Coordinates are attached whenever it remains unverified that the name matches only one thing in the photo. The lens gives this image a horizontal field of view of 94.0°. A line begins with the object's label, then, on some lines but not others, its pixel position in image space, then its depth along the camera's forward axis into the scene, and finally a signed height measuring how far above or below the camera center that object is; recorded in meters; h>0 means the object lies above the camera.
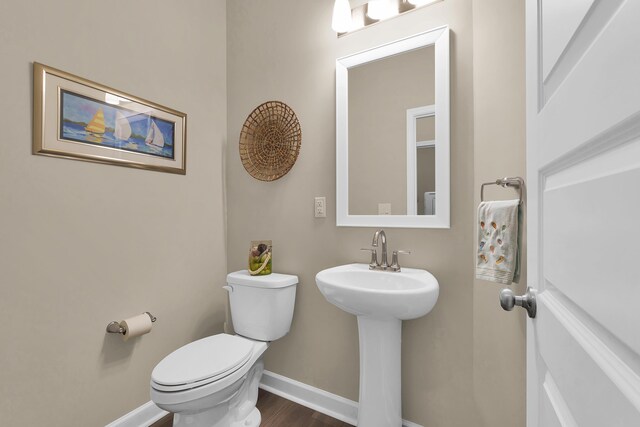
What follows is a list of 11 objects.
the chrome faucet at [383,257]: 1.45 -0.22
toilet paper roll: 1.47 -0.57
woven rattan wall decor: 1.84 +0.46
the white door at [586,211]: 0.29 +0.00
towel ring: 1.05 +0.11
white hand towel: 1.04 -0.10
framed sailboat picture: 1.29 +0.44
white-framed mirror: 1.40 +0.41
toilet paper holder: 1.48 -0.58
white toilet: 1.21 -0.67
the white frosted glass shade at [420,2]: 1.42 +1.01
